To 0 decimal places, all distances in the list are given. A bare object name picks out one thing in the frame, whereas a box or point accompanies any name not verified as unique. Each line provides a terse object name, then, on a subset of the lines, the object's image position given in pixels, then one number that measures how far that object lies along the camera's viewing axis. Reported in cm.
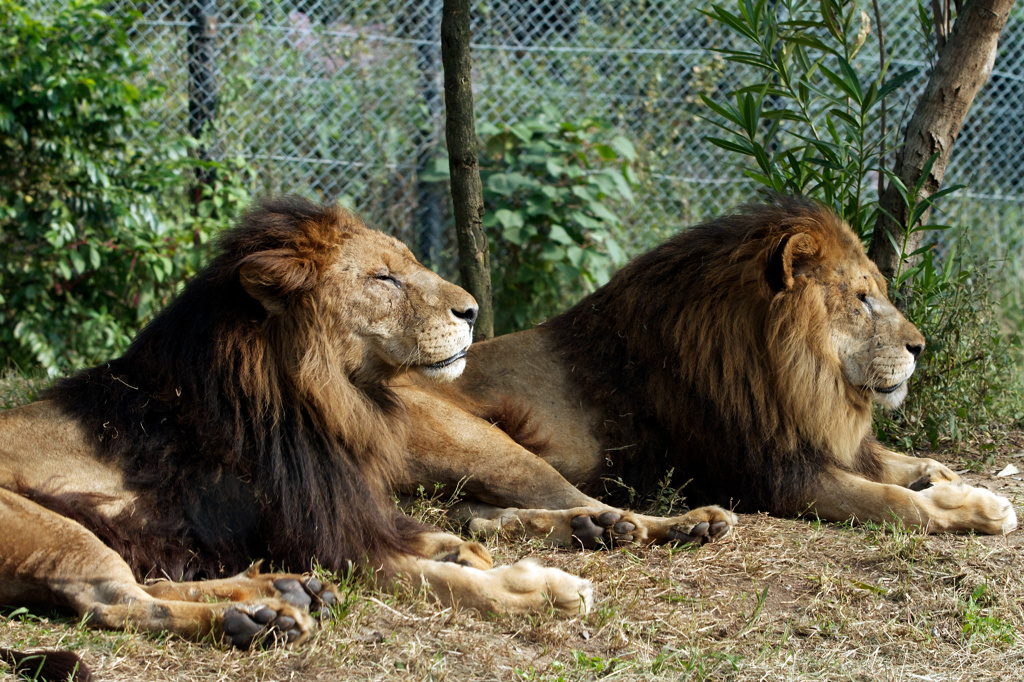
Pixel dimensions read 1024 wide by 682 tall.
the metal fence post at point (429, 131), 1486
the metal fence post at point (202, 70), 1387
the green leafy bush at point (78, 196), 1233
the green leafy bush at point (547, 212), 1433
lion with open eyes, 747
